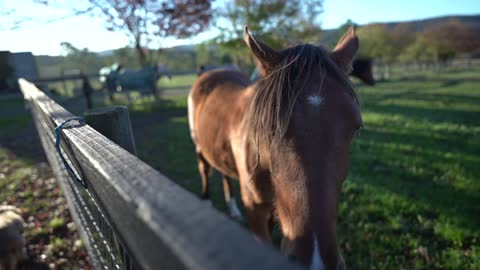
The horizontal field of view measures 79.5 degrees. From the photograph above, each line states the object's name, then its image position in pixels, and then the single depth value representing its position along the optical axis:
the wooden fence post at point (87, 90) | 10.87
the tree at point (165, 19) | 11.72
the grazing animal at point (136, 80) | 14.38
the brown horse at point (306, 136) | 1.31
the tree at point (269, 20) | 16.11
